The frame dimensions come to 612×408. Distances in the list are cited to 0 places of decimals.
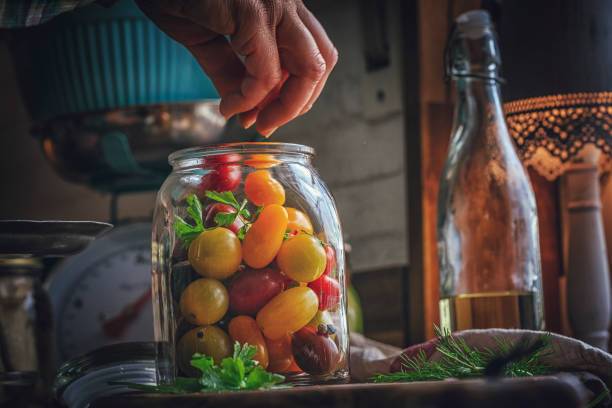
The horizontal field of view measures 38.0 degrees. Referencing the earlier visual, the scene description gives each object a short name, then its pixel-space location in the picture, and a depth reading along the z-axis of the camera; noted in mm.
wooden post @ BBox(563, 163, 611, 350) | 1152
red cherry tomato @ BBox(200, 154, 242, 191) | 713
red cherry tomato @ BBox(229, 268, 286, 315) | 633
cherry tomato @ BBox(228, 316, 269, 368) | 630
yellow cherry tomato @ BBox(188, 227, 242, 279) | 639
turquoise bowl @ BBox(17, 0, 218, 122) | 1433
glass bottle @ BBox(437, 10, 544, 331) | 1069
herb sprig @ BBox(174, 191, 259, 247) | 664
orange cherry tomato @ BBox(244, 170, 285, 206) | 695
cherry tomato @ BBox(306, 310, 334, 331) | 657
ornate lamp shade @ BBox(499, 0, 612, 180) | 1103
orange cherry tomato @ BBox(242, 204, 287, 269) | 643
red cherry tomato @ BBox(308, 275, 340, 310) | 672
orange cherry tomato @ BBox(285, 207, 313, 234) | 679
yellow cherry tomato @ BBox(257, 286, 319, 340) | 626
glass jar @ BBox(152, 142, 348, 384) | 635
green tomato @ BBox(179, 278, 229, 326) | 635
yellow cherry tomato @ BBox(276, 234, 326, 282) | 643
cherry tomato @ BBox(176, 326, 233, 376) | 633
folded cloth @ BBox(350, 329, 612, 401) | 611
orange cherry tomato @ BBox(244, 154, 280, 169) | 713
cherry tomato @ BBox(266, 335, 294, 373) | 637
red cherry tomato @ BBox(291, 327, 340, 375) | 640
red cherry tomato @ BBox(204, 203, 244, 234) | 676
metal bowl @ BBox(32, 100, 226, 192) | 1404
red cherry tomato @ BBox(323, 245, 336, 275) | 689
